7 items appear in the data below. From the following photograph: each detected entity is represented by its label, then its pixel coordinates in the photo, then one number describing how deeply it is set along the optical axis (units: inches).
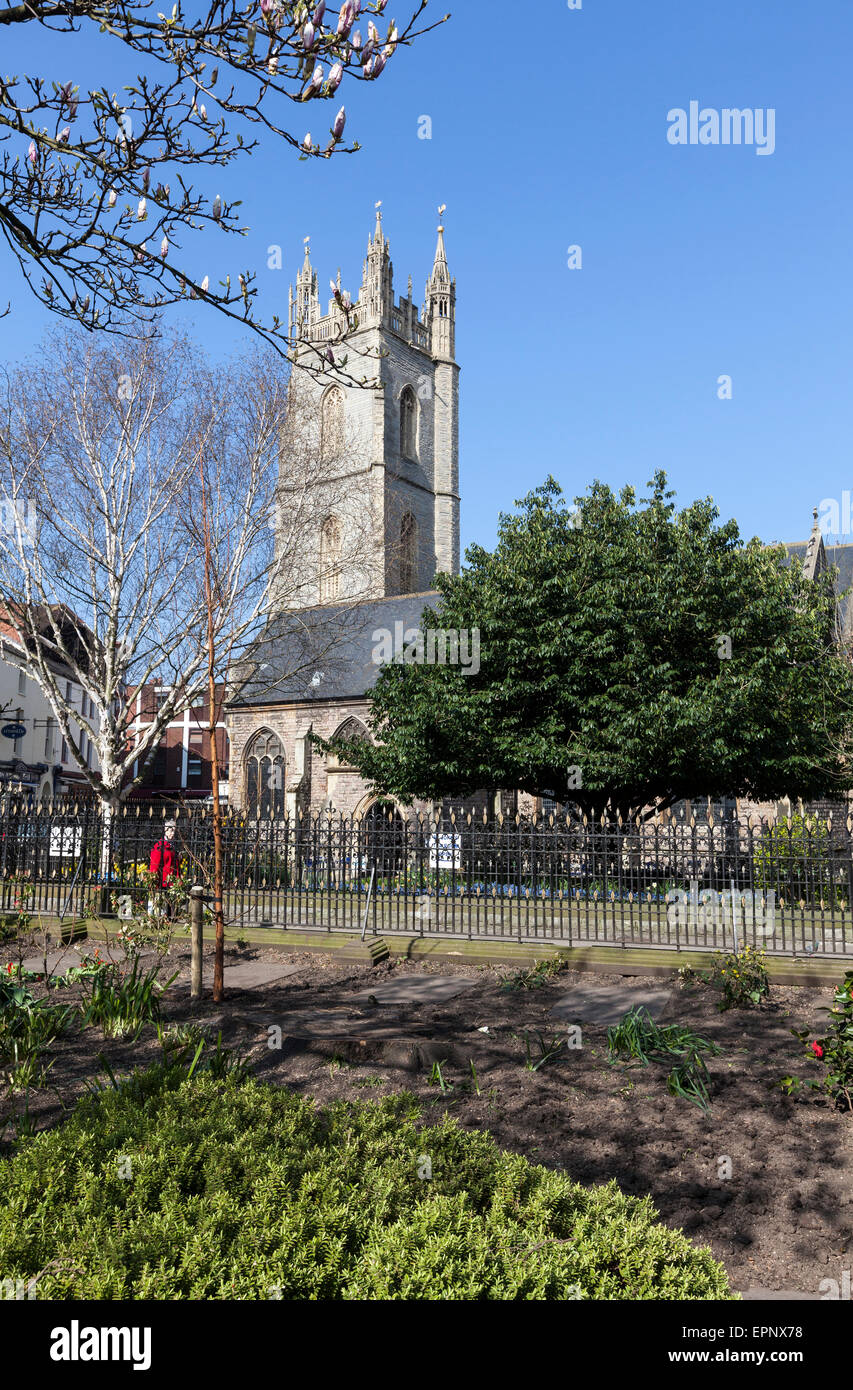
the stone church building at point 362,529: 919.0
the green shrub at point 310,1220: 122.9
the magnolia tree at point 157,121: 161.5
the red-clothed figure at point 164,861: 547.2
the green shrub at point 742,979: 347.3
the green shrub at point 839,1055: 227.0
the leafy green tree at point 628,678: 884.6
